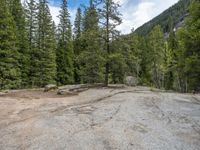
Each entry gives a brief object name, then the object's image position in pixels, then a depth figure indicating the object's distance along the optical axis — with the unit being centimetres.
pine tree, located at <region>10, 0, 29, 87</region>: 1855
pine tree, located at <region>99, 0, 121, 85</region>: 1234
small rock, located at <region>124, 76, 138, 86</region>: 1491
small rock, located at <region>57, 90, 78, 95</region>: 965
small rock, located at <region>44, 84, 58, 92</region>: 1102
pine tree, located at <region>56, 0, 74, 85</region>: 2298
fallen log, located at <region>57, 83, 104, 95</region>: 973
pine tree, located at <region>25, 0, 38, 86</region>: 1946
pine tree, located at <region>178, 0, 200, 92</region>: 1085
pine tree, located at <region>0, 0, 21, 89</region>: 1445
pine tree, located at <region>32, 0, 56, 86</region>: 1944
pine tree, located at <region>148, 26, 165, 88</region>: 2424
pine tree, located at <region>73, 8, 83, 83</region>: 2442
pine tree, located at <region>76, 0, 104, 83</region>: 1219
